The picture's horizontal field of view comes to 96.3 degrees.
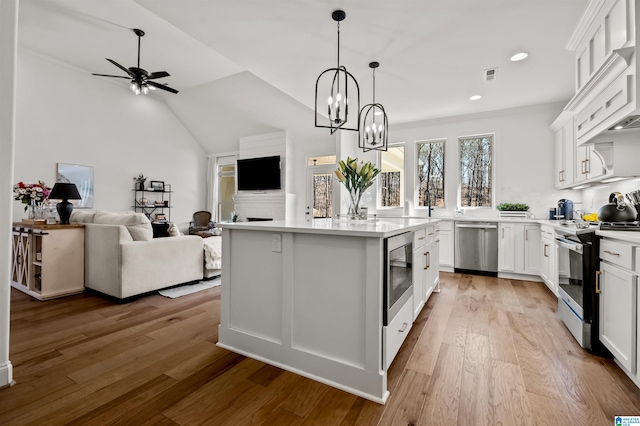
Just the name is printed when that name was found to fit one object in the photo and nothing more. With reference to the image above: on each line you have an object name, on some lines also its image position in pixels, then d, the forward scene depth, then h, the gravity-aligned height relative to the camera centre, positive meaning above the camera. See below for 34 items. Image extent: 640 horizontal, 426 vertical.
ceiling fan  4.14 +2.02
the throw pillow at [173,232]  4.06 -0.26
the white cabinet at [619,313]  1.69 -0.61
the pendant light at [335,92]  2.53 +1.94
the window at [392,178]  5.95 +0.81
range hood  2.06 +0.73
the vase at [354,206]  2.68 +0.09
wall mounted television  6.79 +1.01
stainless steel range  2.11 -0.55
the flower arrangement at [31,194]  3.55 +0.23
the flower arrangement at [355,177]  2.61 +0.36
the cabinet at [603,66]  1.93 +1.15
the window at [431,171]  5.56 +0.89
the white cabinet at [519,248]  4.20 -0.46
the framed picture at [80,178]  5.41 +0.67
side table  3.27 -0.57
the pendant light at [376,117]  3.52 +1.89
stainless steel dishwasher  4.51 -0.49
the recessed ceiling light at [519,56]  3.21 +1.83
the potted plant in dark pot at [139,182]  6.63 +0.72
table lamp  3.50 +0.20
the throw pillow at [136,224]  3.36 -0.13
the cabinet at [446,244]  4.86 -0.47
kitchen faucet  5.64 +0.38
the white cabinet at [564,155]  3.84 +0.90
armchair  7.69 -0.17
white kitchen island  1.61 -0.56
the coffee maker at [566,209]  4.12 +0.12
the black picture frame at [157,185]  6.96 +0.69
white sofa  3.13 -0.51
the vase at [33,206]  3.61 +0.08
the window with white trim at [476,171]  5.17 +0.84
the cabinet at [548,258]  3.42 -0.53
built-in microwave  1.66 -0.38
